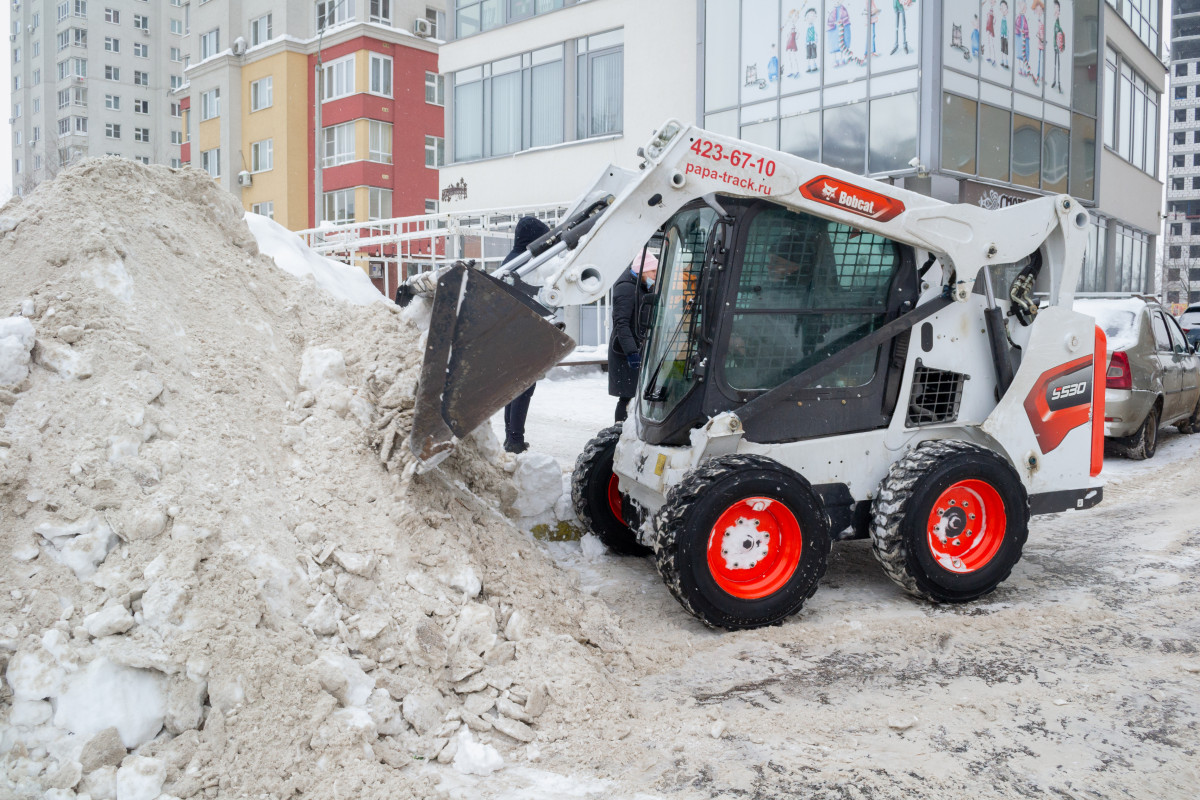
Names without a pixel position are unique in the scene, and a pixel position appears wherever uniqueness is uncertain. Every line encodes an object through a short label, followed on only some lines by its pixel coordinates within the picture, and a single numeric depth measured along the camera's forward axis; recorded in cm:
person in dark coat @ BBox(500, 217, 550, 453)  746
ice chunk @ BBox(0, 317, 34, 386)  395
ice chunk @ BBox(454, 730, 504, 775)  337
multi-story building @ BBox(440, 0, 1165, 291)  1708
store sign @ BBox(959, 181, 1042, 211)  1762
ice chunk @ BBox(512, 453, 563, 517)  603
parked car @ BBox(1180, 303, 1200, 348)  2238
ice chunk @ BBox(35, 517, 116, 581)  346
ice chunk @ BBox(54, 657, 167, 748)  310
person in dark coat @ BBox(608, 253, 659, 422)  661
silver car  955
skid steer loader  454
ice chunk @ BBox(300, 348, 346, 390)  493
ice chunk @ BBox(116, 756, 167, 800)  296
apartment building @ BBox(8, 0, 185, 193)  6438
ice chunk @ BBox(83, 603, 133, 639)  324
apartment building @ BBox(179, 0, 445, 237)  3500
